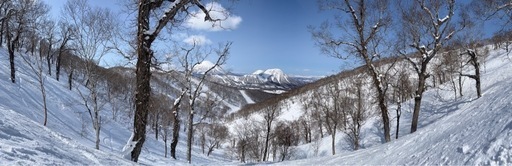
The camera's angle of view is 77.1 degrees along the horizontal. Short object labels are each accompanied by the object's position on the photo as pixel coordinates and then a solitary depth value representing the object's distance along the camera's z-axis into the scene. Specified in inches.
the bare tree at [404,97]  946.7
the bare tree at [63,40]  1452.4
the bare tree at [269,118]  1504.7
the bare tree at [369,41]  565.3
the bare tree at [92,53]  719.6
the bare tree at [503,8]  577.8
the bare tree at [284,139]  2107.3
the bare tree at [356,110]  1312.1
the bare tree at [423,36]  590.6
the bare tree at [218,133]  2819.1
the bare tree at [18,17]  1100.6
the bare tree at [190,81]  822.0
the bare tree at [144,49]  263.7
